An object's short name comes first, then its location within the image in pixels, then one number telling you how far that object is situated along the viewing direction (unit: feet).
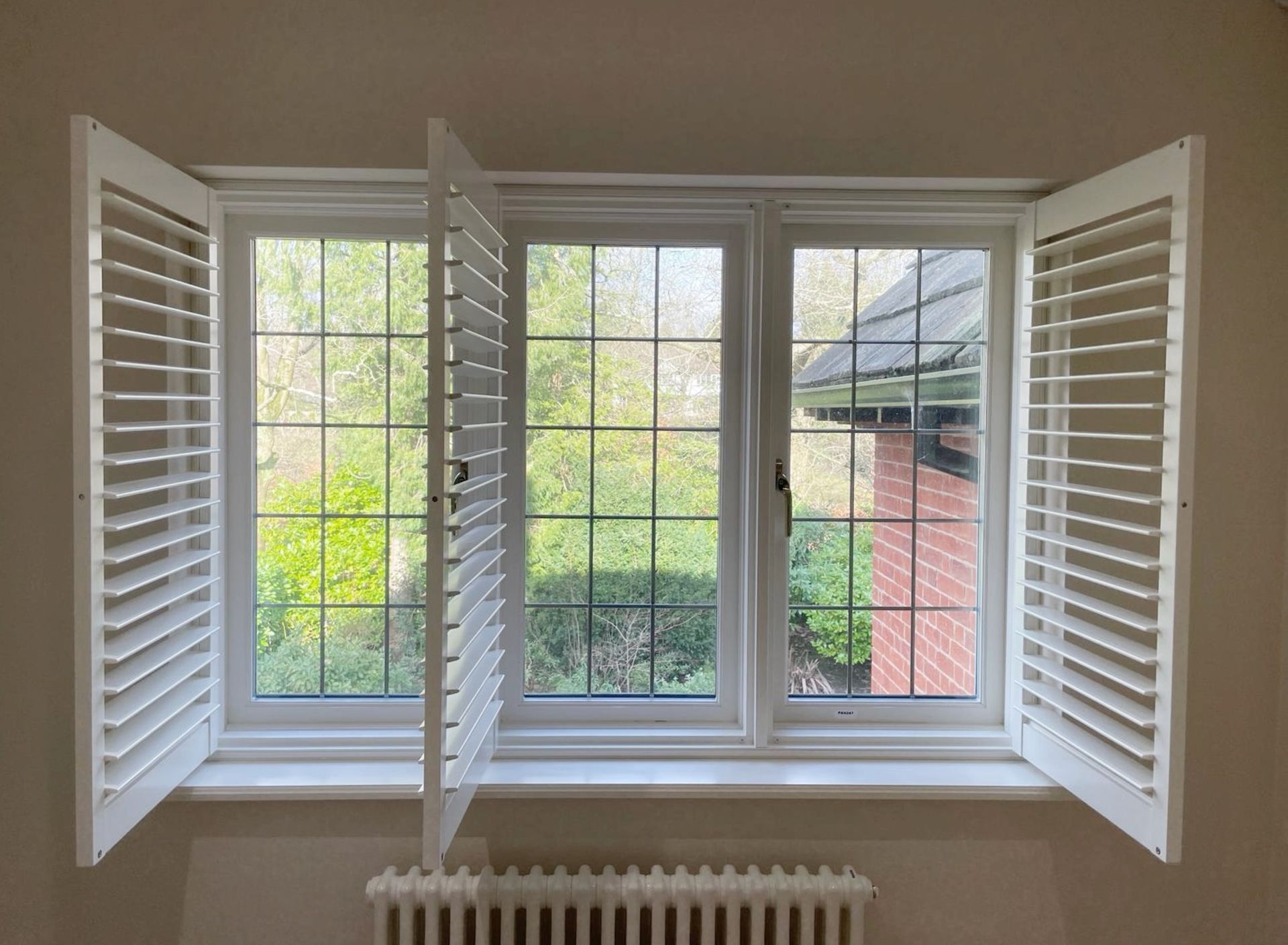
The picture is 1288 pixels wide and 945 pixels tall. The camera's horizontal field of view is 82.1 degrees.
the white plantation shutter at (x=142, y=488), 4.20
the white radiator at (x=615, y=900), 5.40
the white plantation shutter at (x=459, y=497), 4.07
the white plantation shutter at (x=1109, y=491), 4.56
